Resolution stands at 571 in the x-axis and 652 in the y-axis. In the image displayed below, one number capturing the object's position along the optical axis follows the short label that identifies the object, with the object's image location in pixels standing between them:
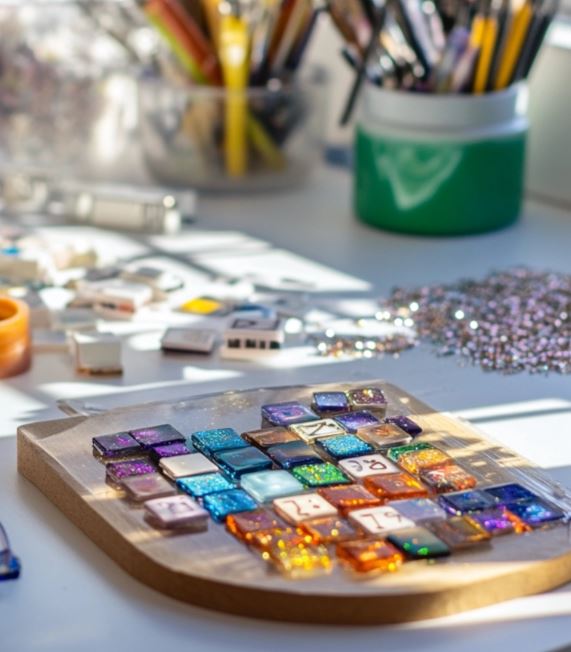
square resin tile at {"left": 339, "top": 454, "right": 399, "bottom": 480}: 0.74
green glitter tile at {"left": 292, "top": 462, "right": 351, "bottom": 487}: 0.74
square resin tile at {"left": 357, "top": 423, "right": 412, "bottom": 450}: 0.76
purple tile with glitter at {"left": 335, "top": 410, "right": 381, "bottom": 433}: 0.77
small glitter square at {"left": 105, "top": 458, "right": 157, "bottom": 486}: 0.74
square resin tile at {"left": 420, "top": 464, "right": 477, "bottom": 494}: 0.74
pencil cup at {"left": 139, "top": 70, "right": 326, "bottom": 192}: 1.07
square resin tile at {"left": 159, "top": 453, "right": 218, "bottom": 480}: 0.74
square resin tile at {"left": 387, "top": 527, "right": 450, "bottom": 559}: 0.70
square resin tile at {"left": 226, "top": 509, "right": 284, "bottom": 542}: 0.71
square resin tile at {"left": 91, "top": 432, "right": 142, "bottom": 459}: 0.75
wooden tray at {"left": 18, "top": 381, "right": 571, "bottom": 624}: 0.69
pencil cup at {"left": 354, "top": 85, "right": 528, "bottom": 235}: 1.02
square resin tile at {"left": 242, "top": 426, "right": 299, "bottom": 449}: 0.76
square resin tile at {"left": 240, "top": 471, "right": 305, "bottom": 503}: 0.73
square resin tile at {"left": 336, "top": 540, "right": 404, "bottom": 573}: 0.69
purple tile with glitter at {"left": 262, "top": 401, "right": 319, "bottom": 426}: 0.78
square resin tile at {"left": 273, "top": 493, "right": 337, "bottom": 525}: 0.72
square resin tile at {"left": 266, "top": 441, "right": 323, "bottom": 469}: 0.75
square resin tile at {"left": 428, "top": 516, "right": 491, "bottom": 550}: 0.71
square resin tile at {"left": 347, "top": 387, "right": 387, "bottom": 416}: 0.79
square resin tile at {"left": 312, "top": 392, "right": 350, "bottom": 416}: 0.79
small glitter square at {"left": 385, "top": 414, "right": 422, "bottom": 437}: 0.78
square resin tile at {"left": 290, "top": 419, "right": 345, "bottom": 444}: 0.77
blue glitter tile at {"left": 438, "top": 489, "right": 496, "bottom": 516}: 0.73
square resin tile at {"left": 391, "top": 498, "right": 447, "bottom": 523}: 0.72
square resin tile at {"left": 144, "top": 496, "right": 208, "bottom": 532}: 0.71
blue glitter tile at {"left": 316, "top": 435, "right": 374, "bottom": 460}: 0.75
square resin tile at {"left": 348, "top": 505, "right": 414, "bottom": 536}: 0.71
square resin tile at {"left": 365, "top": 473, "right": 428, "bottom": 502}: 0.73
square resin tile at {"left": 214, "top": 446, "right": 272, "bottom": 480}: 0.74
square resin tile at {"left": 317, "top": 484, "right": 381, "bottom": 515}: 0.72
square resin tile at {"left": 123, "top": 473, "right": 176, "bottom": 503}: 0.73
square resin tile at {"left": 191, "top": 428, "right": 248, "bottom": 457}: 0.75
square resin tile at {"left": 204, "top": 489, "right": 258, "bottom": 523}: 0.72
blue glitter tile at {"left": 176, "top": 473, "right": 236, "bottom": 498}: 0.73
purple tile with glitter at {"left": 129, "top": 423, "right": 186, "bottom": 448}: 0.75
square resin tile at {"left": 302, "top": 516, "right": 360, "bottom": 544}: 0.71
